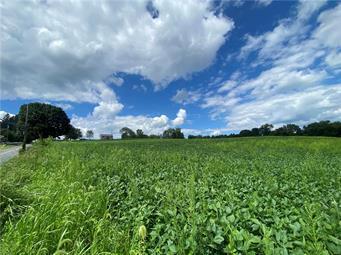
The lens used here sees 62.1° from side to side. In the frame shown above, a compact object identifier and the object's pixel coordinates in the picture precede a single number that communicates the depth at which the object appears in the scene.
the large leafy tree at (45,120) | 82.44
